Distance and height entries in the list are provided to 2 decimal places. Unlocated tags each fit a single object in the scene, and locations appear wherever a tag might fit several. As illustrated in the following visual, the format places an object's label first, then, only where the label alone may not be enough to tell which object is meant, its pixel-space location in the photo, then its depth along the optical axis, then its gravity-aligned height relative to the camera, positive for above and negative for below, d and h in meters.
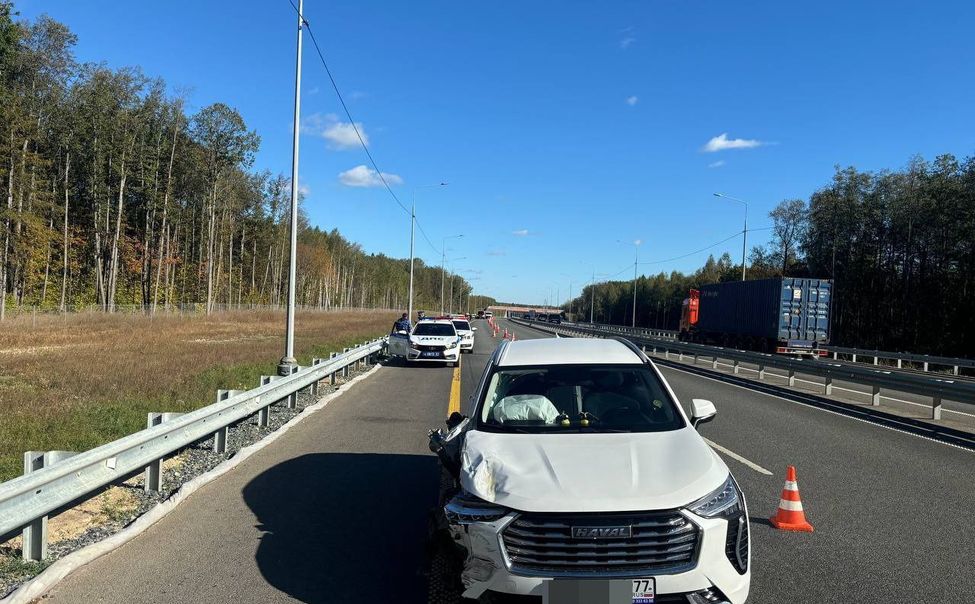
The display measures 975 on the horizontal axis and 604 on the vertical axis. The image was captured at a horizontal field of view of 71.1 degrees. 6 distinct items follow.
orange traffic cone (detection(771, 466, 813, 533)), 5.62 -1.73
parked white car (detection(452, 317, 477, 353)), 30.61 -1.96
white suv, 3.38 -1.13
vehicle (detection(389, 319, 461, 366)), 22.25 -1.80
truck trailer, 32.62 -0.60
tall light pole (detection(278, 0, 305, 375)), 14.10 +0.52
